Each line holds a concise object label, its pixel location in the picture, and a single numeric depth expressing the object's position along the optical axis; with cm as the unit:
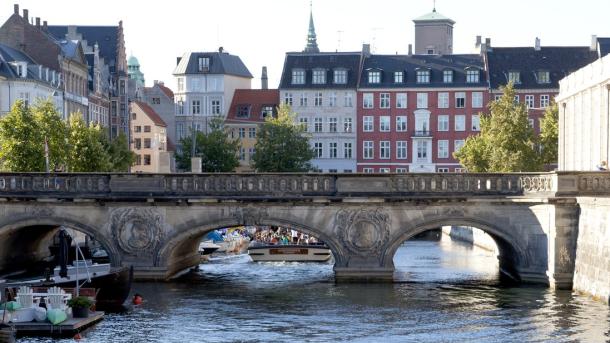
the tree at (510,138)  10538
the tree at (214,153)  13288
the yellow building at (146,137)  15662
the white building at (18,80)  11131
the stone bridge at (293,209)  7144
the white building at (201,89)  15675
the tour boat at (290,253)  9162
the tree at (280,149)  12688
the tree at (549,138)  11325
